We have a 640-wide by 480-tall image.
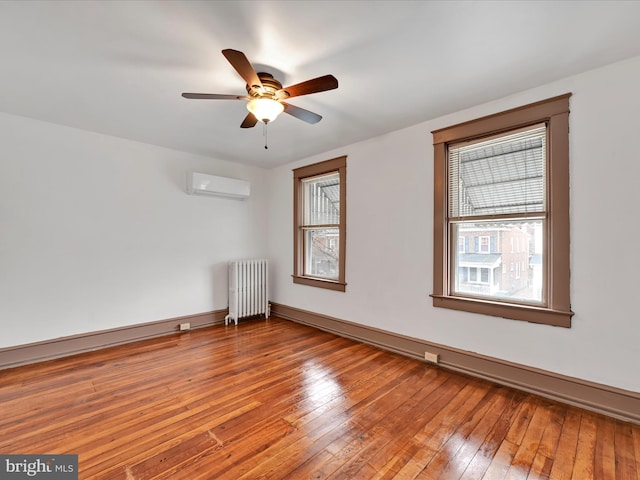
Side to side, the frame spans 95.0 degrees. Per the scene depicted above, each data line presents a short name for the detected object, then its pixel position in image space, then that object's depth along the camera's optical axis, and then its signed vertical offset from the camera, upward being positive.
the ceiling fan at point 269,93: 1.91 +1.08
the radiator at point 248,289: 4.57 -0.77
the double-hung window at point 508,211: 2.39 +0.28
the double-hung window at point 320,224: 4.09 +0.27
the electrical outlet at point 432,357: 3.04 -1.20
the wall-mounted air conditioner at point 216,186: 4.16 +0.82
